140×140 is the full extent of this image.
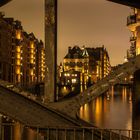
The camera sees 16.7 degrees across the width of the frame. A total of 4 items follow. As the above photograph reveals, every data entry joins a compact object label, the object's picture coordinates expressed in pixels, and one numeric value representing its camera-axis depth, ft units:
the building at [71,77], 583.01
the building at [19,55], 369.09
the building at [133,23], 128.57
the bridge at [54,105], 23.77
